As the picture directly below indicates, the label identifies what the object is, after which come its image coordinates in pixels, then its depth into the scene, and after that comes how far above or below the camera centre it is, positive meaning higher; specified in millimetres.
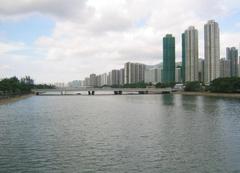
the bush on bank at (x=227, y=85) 112775 +848
